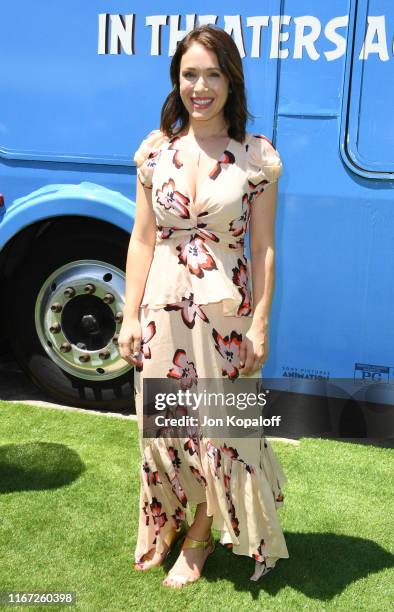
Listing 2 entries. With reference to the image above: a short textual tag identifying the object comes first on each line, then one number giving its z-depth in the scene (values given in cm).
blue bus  301
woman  205
